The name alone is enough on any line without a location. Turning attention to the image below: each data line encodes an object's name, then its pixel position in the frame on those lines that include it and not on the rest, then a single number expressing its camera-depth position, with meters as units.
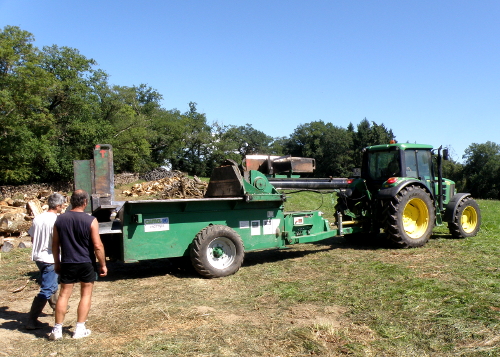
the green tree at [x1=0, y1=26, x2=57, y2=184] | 28.39
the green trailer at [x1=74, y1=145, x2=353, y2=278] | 6.58
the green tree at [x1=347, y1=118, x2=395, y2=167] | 58.06
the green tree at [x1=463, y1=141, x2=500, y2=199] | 53.37
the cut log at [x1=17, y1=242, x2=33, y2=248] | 10.59
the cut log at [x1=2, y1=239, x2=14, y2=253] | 10.11
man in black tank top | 4.42
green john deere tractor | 8.82
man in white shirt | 4.88
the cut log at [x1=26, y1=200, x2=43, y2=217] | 13.78
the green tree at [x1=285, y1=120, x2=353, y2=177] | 66.81
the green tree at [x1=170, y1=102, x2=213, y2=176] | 59.66
